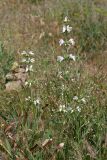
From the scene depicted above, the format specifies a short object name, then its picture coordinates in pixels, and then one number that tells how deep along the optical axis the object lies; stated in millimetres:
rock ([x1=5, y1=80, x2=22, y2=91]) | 4418
